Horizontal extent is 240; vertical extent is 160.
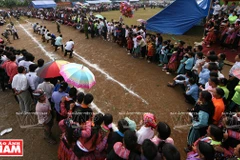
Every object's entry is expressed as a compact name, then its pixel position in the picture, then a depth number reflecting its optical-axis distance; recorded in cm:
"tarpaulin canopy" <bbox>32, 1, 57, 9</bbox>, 3616
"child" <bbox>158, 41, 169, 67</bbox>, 782
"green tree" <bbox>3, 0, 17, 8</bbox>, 4059
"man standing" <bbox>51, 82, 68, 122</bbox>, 397
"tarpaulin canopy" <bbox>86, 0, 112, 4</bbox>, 5190
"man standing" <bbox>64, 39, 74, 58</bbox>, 991
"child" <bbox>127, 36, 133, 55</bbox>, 1002
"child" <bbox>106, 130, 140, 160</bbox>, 241
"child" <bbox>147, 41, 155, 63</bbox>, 861
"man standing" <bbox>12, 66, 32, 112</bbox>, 457
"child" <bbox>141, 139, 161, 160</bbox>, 231
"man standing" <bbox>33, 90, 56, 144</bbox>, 374
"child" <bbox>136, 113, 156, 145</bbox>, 295
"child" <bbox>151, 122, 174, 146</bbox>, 269
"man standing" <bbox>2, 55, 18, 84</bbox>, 537
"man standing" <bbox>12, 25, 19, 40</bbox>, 1456
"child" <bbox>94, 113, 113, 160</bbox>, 301
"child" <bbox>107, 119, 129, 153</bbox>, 280
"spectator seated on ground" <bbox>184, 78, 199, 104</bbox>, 520
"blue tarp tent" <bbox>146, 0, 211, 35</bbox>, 1280
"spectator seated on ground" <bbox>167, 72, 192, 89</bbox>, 586
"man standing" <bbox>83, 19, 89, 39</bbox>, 1346
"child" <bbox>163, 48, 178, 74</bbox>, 728
